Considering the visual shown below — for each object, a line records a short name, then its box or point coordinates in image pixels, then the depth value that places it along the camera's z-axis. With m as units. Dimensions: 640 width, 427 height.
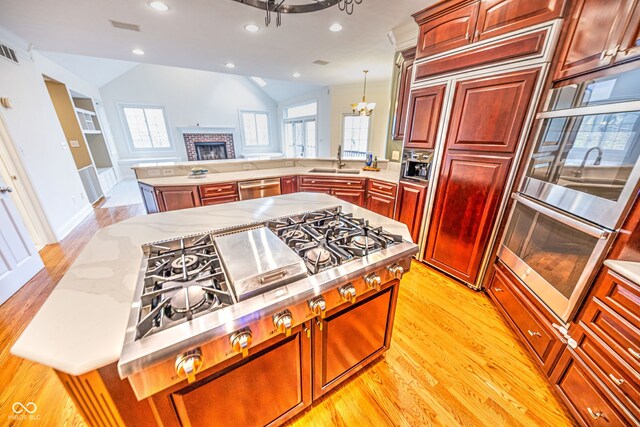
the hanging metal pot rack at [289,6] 1.86
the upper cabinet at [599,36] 1.03
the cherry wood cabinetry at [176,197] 2.84
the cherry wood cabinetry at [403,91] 2.54
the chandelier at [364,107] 4.63
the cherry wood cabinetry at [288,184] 3.55
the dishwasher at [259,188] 3.23
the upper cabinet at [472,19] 1.42
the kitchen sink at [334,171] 3.59
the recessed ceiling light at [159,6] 2.06
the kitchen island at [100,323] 0.54
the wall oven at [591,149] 1.03
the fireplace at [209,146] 7.99
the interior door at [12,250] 2.04
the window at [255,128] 8.90
